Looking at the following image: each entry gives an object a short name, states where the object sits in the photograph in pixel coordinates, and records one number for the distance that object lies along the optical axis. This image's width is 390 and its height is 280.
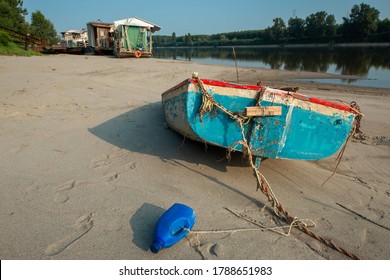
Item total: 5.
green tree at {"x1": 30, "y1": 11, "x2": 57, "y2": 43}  44.44
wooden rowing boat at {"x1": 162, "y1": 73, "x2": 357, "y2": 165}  3.05
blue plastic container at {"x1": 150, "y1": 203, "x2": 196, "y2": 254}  2.15
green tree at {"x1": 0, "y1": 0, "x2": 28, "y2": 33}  29.83
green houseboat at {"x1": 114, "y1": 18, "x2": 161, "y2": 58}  20.45
